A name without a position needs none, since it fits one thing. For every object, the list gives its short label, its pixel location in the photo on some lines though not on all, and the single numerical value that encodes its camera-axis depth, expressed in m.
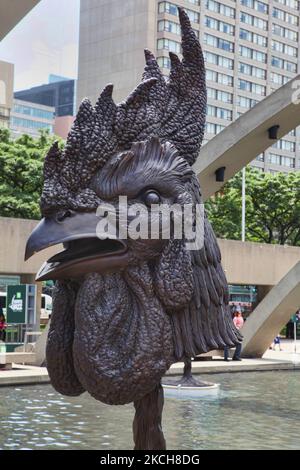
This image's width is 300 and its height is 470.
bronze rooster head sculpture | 4.39
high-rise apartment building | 79.00
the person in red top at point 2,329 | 22.52
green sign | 19.02
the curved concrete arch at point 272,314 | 19.31
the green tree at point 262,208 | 43.00
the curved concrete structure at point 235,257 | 20.22
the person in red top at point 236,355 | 20.03
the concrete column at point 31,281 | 23.53
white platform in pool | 13.34
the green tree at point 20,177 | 32.22
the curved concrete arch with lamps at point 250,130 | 16.64
